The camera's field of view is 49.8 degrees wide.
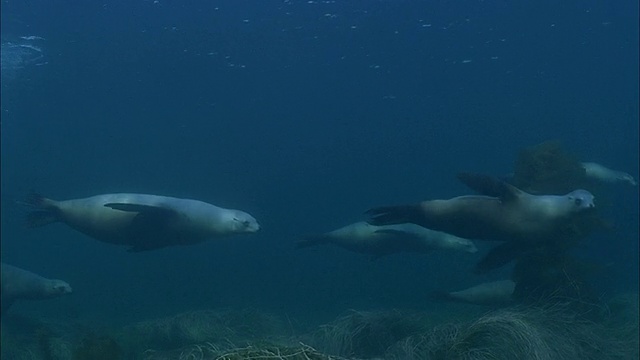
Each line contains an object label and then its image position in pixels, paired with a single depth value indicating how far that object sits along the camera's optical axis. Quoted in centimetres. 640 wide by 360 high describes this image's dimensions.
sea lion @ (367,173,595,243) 601
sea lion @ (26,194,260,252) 743
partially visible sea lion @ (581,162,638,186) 932
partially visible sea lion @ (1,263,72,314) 631
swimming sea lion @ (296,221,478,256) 969
